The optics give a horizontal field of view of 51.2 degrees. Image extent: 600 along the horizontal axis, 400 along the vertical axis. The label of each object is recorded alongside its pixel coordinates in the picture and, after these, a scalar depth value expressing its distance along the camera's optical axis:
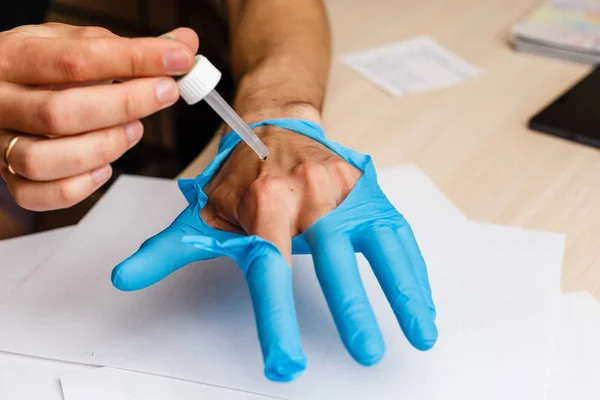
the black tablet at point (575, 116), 0.92
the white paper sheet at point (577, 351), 0.57
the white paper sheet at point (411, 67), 1.09
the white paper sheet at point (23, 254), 0.76
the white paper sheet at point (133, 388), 0.58
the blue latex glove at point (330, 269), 0.52
